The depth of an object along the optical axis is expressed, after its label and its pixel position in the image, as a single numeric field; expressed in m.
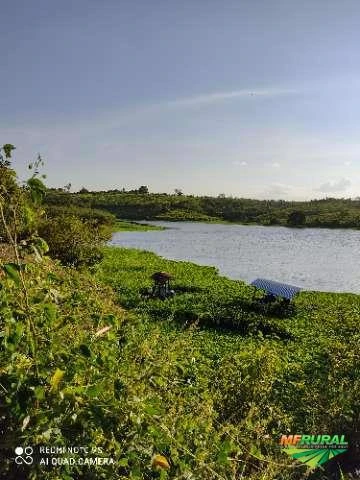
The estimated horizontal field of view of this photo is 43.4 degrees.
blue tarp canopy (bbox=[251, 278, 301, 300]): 20.95
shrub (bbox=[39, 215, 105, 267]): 25.36
